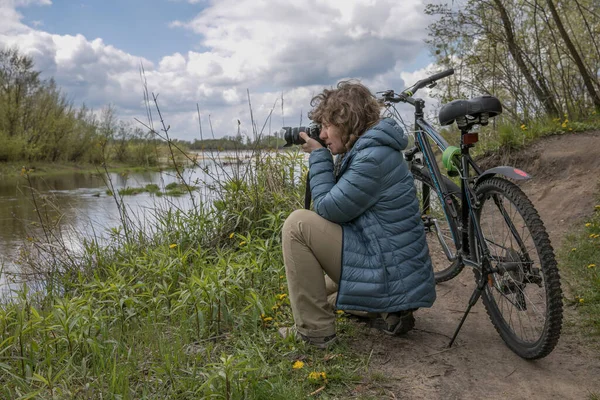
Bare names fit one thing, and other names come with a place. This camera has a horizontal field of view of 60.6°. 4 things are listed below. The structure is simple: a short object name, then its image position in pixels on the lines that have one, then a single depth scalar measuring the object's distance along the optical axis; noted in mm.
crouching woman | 2172
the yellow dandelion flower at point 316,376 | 2012
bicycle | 2020
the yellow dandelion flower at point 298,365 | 2063
